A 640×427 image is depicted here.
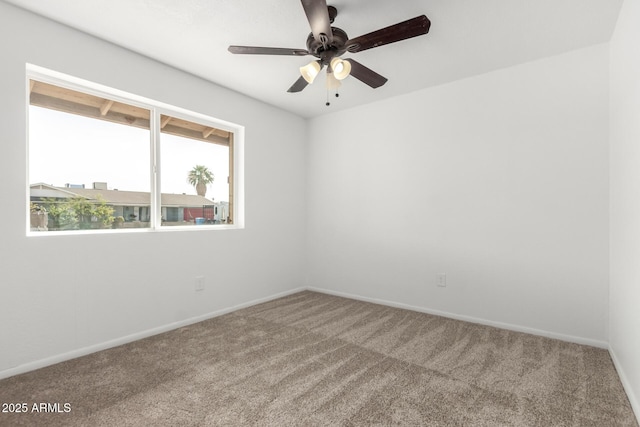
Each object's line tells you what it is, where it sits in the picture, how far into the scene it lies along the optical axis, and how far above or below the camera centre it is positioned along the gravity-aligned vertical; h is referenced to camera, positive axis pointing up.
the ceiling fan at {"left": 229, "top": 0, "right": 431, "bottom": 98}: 1.66 +1.06
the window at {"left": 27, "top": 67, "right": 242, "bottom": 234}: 2.28 +0.48
